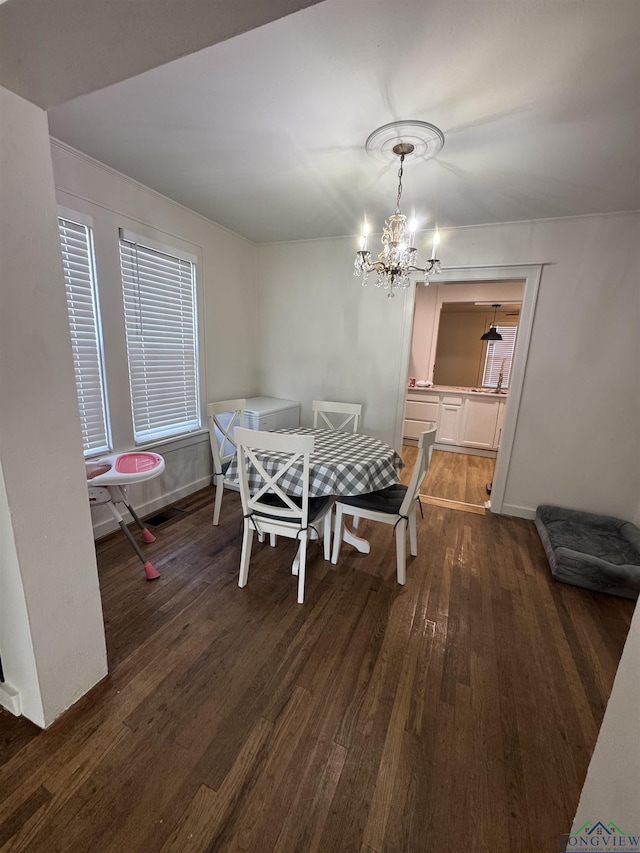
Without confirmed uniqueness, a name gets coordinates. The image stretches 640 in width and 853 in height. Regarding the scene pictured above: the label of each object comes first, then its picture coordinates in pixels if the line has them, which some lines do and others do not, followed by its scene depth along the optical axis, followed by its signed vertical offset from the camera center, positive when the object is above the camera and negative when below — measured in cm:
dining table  196 -69
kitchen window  569 +8
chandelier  167 +74
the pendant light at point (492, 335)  521 +41
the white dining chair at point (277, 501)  174 -88
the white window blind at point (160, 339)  256 +6
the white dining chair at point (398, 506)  204 -94
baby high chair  181 -74
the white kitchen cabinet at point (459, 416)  477 -83
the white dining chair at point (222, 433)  265 -73
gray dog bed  205 -129
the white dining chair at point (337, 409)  309 -51
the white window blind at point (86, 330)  212 +9
